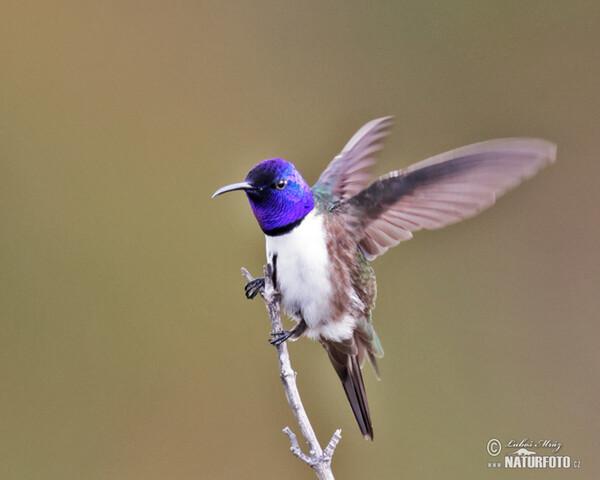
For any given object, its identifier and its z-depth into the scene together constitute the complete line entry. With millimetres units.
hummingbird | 3436
